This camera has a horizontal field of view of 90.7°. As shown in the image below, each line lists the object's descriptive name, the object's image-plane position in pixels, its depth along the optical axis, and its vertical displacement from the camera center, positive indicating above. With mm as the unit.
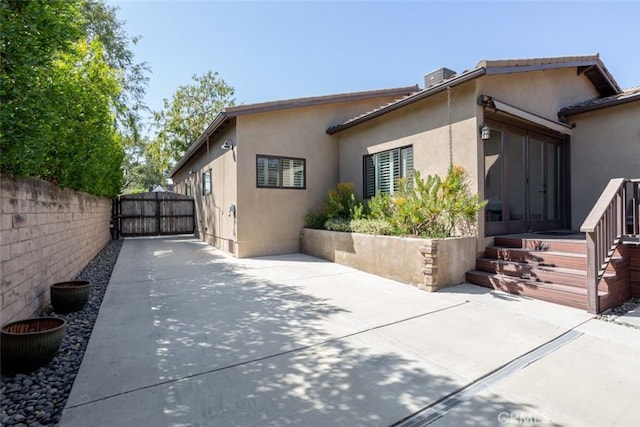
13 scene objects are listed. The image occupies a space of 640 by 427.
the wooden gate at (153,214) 14742 -126
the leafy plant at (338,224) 8336 -435
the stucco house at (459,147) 6777 +1572
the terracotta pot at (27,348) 2730 -1189
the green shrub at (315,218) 9820 -293
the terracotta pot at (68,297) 4320 -1165
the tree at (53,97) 3209 +1605
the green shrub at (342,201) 9281 +209
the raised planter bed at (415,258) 5836 -1039
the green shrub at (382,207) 7590 +14
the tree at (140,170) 35750 +5315
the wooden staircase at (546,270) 4832 -1131
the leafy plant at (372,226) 7090 -438
